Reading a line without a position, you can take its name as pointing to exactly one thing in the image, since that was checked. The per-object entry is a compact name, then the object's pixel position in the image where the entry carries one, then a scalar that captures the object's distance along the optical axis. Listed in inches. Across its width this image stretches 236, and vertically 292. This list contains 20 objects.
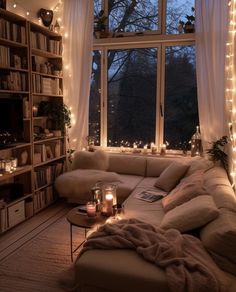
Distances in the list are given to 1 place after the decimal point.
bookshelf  138.3
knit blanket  69.3
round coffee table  102.8
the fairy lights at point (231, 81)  129.1
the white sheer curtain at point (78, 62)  179.5
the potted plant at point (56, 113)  171.5
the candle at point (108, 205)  109.0
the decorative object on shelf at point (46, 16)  171.0
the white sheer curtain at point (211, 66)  156.9
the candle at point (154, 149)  181.8
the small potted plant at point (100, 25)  182.5
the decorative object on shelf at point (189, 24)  167.9
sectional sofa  74.6
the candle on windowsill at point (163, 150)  178.9
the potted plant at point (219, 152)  151.3
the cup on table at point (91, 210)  108.0
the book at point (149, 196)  132.9
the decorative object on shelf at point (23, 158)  152.4
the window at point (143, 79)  176.2
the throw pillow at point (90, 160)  172.9
